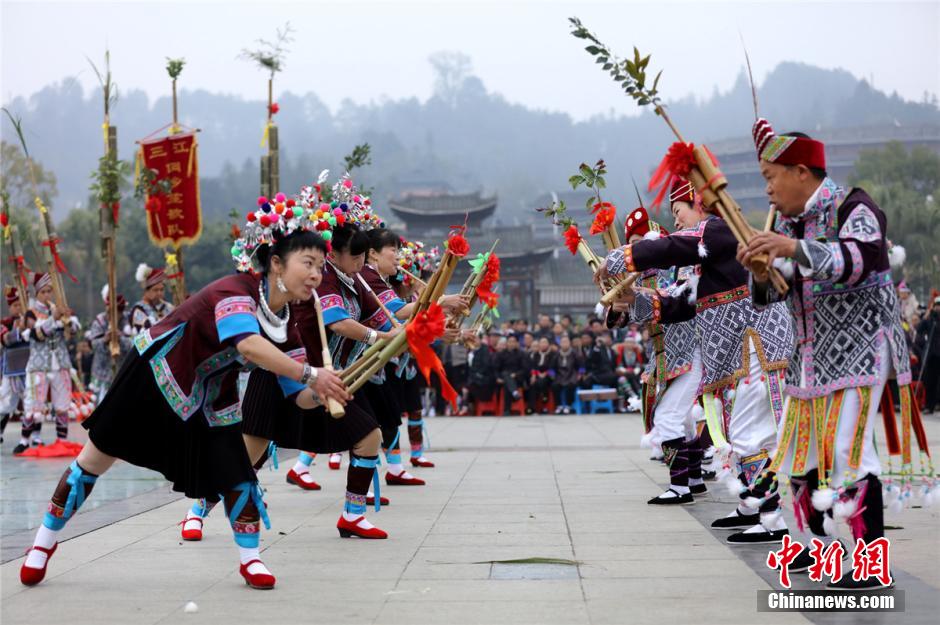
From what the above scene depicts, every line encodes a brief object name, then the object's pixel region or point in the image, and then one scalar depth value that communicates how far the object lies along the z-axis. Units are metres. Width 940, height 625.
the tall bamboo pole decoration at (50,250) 11.15
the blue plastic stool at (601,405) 19.75
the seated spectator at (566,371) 19.69
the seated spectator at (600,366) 19.66
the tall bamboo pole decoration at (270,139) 14.56
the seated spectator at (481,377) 19.97
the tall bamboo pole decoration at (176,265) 12.05
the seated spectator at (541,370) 19.72
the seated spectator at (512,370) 19.72
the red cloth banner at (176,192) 14.45
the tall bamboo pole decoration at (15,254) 11.49
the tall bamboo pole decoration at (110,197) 11.20
